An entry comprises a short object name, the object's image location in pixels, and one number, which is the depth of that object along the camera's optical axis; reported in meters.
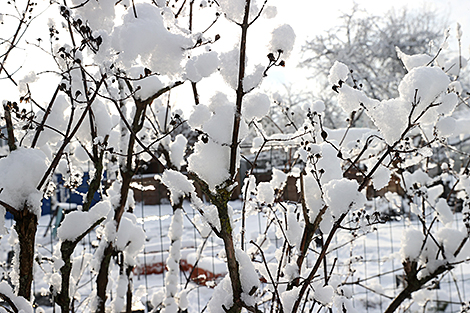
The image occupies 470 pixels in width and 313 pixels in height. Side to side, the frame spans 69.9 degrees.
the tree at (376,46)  15.41
